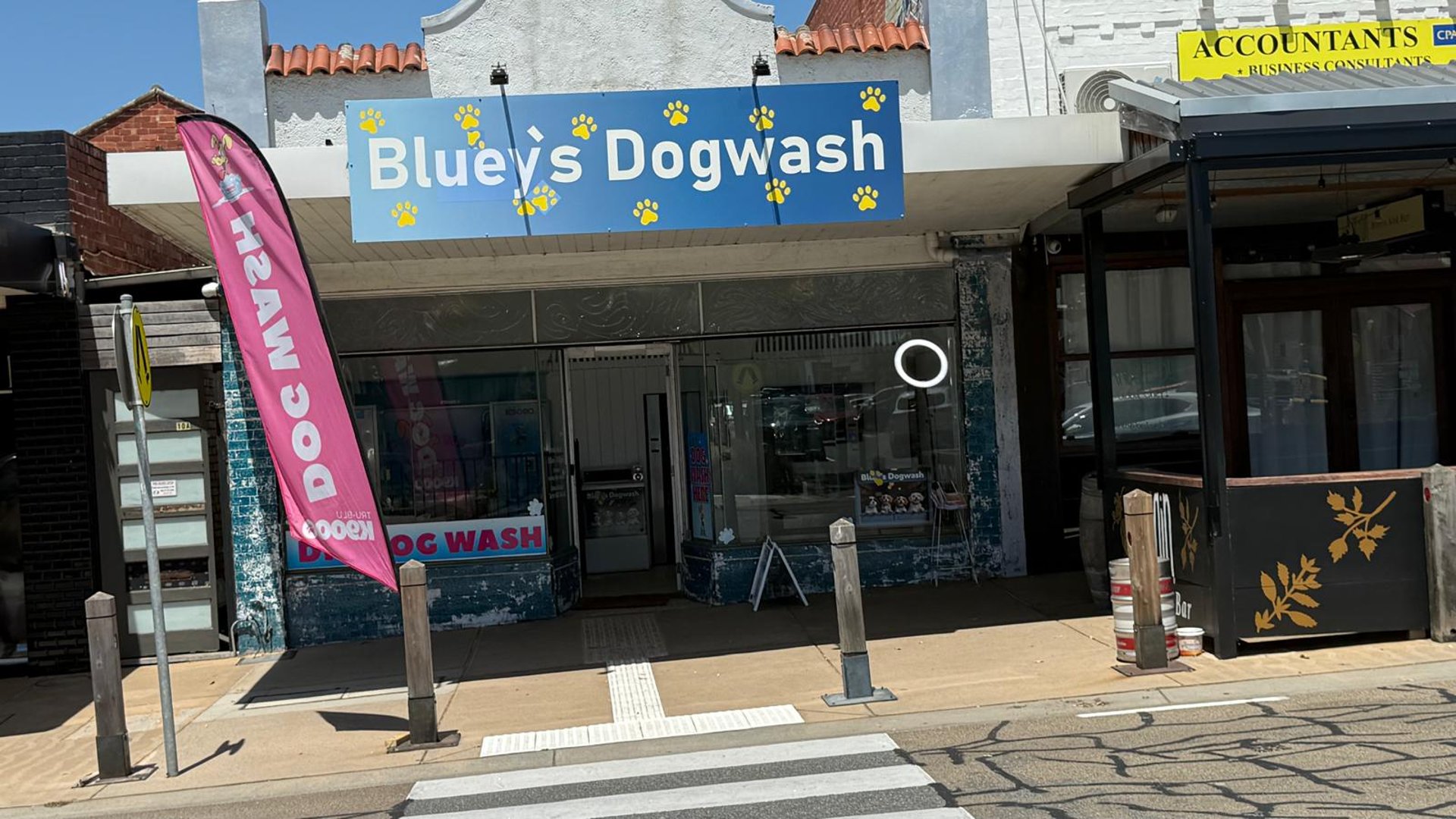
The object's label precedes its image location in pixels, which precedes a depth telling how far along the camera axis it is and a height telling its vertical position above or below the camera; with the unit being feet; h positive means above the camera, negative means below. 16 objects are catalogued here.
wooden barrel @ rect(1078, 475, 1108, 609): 32.63 -4.70
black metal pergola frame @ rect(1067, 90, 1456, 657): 26.68 +4.44
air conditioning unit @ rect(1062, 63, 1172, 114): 35.27 +8.00
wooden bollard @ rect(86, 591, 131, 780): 23.26 -4.92
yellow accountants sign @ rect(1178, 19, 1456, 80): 35.06 +8.71
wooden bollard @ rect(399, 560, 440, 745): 23.99 -4.79
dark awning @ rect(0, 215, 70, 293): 29.40 +4.38
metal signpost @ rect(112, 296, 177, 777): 23.09 +0.51
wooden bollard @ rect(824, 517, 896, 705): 25.05 -4.91
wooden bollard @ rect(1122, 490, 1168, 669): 25.84 -4.56
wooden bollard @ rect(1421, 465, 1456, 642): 26.73 -4.39
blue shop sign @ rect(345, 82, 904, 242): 27.32 +5.32
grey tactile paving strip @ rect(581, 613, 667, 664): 31.50 -6.53
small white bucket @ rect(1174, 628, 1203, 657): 27.25 -6.20
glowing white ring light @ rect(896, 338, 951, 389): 37.63 +0.56
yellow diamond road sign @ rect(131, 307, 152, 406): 23.25 +1.27
